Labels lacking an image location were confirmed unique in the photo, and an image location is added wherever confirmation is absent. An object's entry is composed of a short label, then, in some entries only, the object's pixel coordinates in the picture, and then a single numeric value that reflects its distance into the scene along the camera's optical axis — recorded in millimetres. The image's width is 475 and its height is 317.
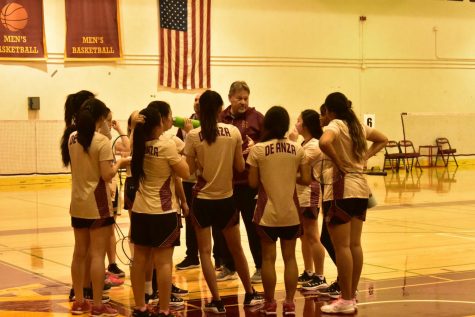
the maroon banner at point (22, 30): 20125
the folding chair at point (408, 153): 23844
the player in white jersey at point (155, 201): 6137
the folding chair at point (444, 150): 25406
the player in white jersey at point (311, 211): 7520
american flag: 21859
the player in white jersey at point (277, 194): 6480
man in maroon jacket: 7680
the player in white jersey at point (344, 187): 6559
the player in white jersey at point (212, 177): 6676
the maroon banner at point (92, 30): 20766
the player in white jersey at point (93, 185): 6426
